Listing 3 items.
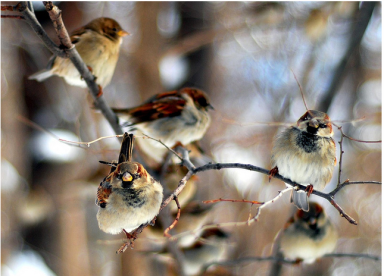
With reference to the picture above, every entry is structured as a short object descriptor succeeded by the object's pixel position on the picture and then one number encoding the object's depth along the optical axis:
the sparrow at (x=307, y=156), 5.68
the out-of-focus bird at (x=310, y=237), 9.49
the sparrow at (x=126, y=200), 4.92
